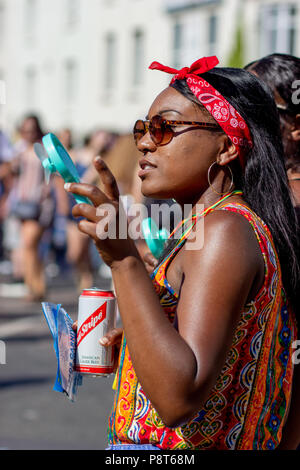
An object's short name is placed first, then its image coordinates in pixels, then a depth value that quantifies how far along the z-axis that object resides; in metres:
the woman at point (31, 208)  16.10
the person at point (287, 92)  4.70
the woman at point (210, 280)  2.84
